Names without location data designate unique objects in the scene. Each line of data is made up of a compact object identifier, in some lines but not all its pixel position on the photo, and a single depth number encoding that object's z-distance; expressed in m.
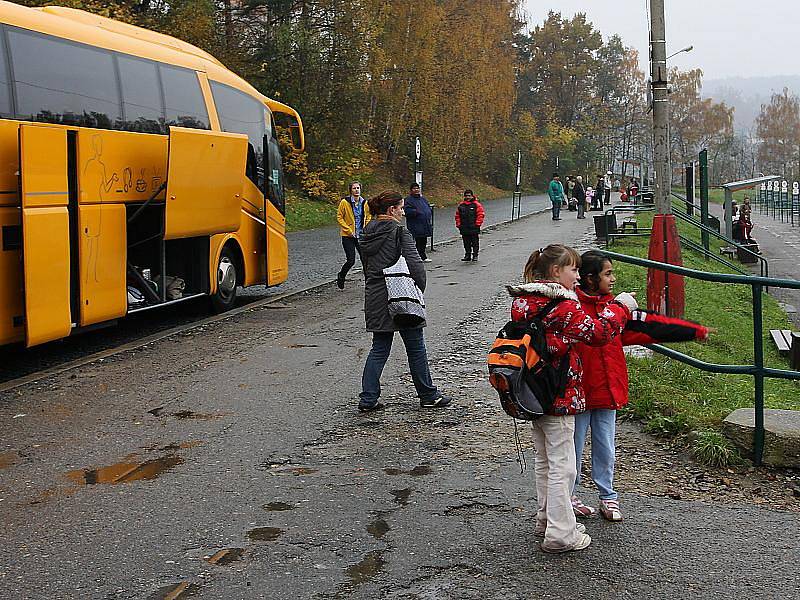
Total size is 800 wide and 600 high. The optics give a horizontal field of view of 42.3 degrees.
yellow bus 9.68
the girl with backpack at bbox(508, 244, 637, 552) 4.88
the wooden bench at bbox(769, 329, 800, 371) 12.34
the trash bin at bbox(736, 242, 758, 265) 27.64
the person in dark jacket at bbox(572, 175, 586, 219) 39.87
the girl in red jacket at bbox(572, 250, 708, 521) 5.18
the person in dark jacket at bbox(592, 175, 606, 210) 50.12
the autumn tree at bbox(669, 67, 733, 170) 117.27
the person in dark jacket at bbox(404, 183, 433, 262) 20.77
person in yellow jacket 17.33
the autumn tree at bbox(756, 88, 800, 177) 127.88
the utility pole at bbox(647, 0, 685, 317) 12.46
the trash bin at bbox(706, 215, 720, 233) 35.01
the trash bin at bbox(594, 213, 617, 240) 26.58
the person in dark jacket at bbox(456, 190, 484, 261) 21.67
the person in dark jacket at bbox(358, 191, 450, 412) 8.04
